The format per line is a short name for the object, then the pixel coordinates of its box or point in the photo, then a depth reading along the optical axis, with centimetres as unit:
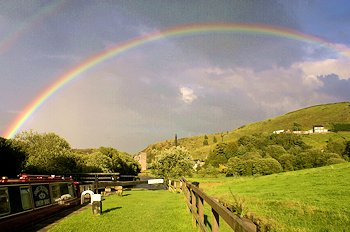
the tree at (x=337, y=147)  7990
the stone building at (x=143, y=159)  17450
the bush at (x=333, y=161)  5549
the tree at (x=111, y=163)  7081
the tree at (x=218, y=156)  9831
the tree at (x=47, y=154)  5115
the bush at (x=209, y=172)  6762
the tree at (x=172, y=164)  5762
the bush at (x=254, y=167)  6074
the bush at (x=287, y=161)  6406
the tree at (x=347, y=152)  6922
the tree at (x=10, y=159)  4109
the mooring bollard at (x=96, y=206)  1439
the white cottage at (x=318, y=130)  16080
